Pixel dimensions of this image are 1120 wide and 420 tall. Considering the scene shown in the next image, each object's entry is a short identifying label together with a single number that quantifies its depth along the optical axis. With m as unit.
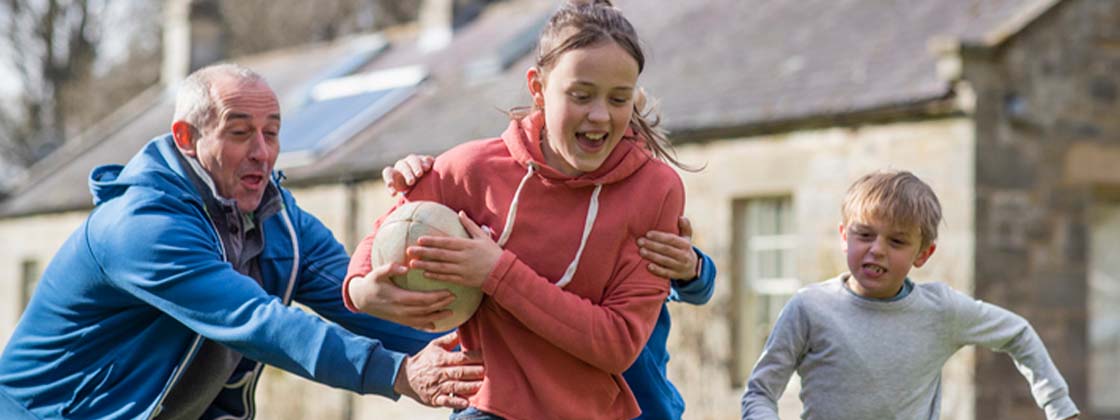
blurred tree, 33.66
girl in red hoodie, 3.98
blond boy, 4.82
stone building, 11.55
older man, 4.48
